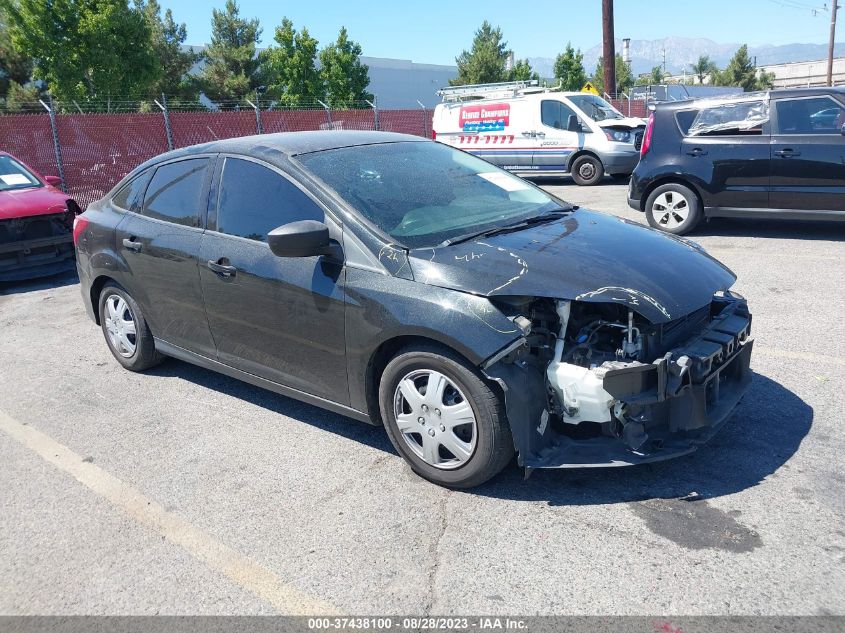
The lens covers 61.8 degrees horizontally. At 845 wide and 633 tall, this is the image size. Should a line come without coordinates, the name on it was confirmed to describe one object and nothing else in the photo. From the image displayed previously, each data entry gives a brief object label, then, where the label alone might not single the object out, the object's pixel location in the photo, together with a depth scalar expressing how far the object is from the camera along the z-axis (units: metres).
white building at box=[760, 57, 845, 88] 77.81
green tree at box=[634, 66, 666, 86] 82.44
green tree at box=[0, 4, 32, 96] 31.66
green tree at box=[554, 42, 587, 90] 51.34
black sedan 3.15
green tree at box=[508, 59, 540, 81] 48.57
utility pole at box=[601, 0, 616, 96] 22.80
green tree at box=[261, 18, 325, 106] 41.03
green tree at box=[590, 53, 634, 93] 62.31
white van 14.73
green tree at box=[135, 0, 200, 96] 41.97
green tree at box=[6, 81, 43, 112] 30.55
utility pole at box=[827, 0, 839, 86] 53.59
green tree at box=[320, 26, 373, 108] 42.00
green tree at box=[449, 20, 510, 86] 48.72
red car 8.54
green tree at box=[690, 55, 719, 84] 101.34
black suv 7.86
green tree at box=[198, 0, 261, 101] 42.78
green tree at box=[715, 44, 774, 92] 63.53
